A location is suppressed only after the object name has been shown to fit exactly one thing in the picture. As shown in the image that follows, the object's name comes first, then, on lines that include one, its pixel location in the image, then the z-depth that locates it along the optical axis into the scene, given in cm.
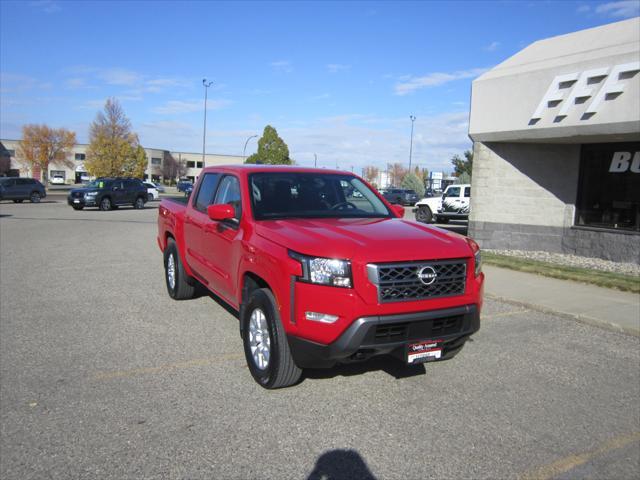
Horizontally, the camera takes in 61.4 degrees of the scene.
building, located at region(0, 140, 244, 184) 8462
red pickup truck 379
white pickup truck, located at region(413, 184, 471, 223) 2556
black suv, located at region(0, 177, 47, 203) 3434
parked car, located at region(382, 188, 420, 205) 4666
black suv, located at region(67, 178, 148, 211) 2909
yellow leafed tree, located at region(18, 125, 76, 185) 7644
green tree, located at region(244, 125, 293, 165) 5838
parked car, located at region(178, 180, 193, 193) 6647
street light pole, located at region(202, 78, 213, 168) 5573
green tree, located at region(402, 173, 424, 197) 7138
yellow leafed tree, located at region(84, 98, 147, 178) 6512
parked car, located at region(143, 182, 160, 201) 4673
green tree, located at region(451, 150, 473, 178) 6888
